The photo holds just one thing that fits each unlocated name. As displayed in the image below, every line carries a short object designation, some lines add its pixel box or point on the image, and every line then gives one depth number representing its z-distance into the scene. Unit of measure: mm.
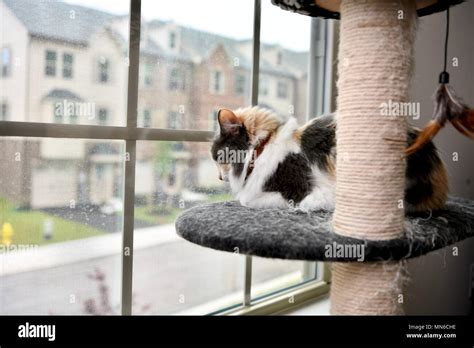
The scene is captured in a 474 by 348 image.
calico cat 953
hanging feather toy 780
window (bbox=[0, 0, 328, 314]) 931
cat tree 749
